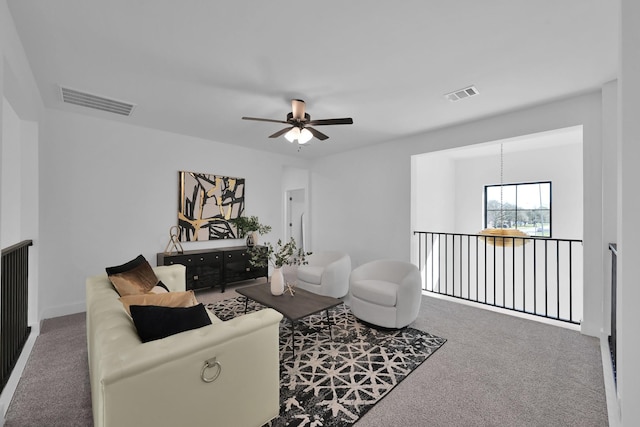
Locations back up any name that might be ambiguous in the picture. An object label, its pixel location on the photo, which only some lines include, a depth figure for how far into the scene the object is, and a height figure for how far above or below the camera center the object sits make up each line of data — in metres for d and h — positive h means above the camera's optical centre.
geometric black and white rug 1.87 -1.34
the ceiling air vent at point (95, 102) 3.05 +1.33
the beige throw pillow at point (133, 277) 2.30 -0.57
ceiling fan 3.04 +0.99
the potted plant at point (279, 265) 3.12 -0.60
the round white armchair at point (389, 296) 3.05 -0.96
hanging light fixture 4.45 -0.36
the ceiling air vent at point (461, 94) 2.92 +1.31
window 5.86 +0.11
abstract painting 4.61 +0.14
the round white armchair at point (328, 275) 4.12 -0.96
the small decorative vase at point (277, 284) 3.16 -0.82
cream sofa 1.15 -0.76
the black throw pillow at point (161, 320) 1.42 -0.57
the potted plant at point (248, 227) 5.05 -0.26
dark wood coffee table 2.64 -0.95
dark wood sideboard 4.29 -0.88
